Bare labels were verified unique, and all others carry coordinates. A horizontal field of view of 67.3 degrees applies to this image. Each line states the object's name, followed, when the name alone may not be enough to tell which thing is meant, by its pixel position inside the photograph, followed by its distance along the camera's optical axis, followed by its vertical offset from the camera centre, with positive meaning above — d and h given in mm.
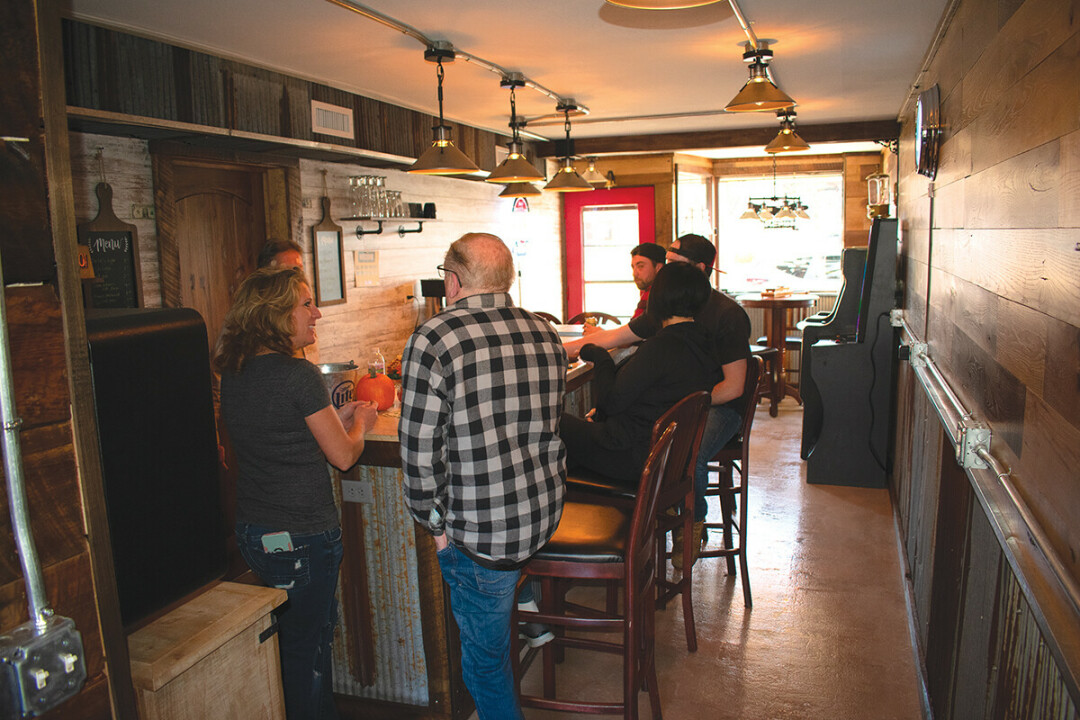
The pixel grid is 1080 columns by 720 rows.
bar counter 2547 -1153
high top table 7391 -768
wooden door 3832 +98
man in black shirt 3367 -496
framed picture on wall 4598 -70
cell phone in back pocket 2158 -773
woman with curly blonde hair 2088 -546
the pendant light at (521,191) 5129 +334
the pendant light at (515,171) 4270 +380
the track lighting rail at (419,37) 3145 +923
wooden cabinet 1316 -700
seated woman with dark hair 2623 -497
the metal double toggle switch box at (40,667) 944 -495
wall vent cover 4543 +728
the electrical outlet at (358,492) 2580 -775
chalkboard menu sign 3264 -17
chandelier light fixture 8758 +282
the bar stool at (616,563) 2230 -885
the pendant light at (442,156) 3656 +405
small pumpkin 2805 -497
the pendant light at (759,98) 3203 +551
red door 8352 +18
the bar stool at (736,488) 3391 -1115
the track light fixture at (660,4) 1934 +562
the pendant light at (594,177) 6191 +494
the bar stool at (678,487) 2385 -790
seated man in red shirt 4566 -118
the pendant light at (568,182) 5059 +377
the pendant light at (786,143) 4680 +544
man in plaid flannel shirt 1939 -473
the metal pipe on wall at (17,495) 955 -284
